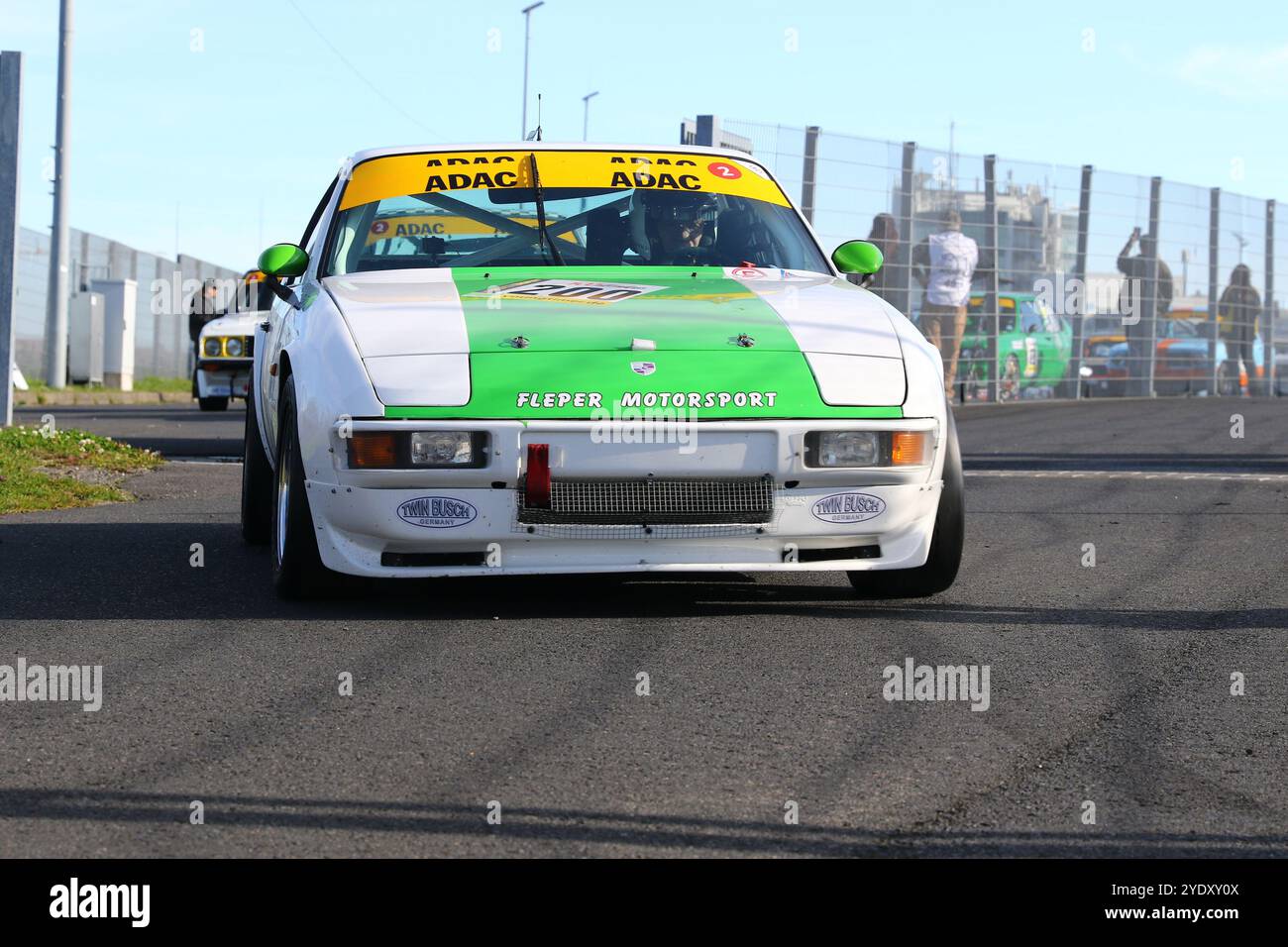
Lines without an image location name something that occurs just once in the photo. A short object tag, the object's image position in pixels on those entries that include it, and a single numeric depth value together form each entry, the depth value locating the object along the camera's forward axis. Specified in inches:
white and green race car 213.6
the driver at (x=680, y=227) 272.4
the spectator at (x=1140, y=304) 949.8
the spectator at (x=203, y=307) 978.8
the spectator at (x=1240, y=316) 1026.0
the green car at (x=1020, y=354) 854.5
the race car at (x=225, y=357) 765.3
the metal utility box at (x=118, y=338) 1124.5
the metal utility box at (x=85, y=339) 1083.3
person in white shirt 816.3
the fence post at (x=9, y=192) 508.1
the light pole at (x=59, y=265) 931.3
